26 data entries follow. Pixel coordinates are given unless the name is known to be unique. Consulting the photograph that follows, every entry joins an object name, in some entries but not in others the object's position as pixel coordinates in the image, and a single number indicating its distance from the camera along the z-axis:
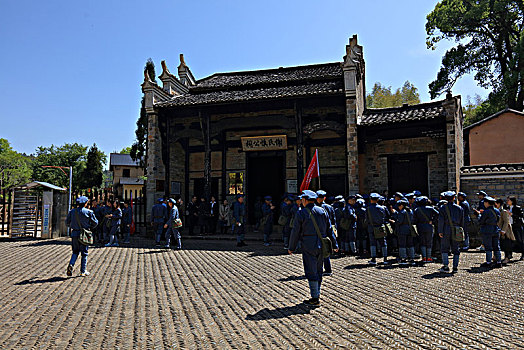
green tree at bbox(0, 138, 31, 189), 38.12
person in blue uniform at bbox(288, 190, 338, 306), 5.48
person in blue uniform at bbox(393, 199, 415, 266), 8.79
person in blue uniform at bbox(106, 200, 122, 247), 12.62
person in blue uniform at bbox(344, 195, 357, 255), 9.92
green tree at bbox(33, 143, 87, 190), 45.16
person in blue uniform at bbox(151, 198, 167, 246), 11.77
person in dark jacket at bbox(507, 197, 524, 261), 9.59
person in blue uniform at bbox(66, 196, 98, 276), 7.62
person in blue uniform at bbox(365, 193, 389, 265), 8.81
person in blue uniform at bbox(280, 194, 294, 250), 11.30
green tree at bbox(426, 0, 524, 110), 21.61
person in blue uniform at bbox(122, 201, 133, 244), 13.52
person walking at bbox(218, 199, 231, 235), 15.68
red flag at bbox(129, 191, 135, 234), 16.04
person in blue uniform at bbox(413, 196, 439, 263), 8.89
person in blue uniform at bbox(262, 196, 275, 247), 12.31
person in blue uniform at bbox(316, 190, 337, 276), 7.60
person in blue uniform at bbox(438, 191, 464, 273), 7.77
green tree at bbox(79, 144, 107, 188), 43.33
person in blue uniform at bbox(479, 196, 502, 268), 8.39
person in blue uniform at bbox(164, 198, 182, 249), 11.15
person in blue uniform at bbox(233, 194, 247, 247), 12.40
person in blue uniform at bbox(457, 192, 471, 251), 8.80
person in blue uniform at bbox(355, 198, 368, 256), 9.84
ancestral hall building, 14.39
